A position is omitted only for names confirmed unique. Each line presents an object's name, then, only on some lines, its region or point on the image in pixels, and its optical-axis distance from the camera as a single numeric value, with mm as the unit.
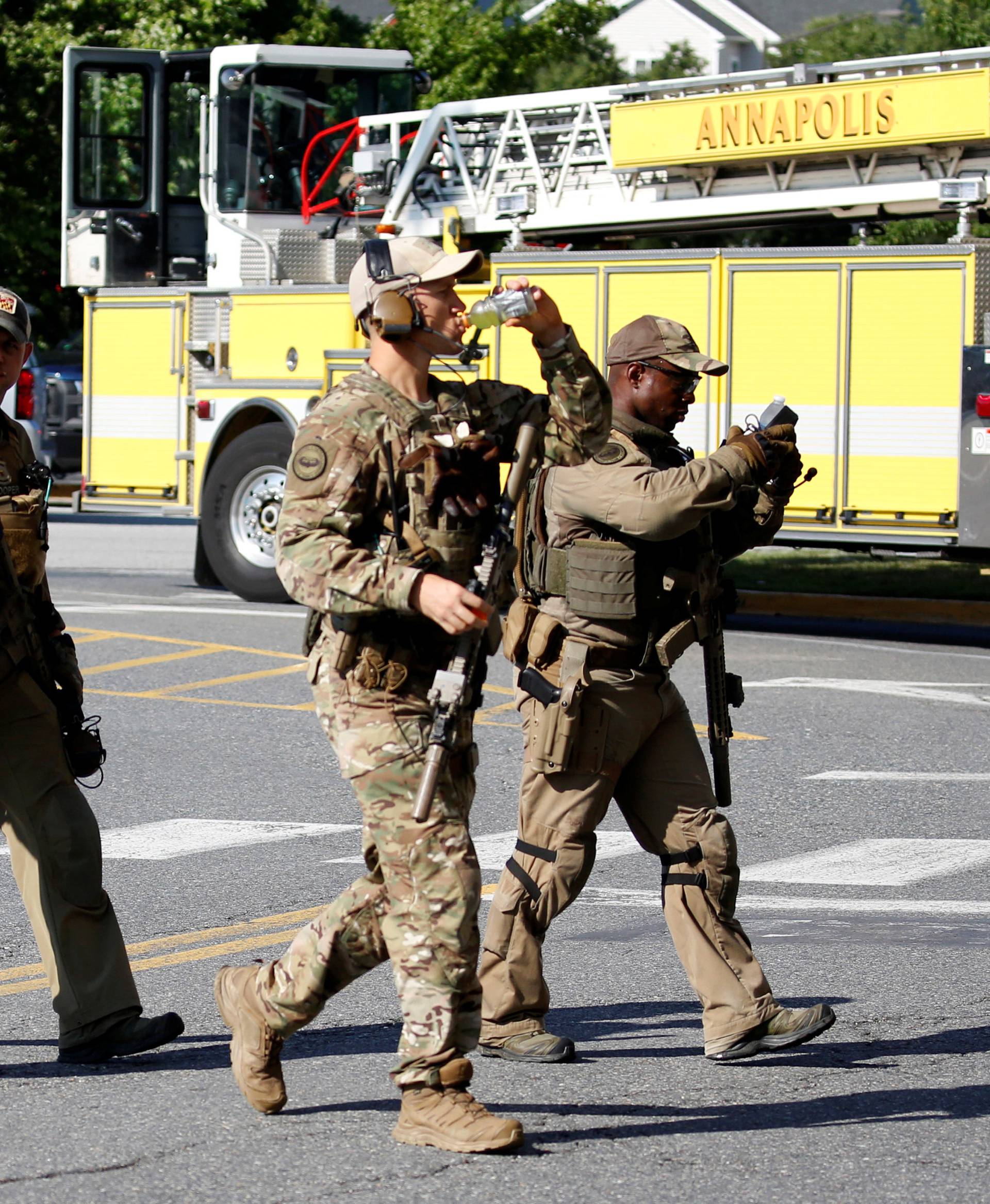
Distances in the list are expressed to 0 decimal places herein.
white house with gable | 155625
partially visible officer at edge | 9391
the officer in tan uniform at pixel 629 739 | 9508
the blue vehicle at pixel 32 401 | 35156
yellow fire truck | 24516
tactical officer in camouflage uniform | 7953
